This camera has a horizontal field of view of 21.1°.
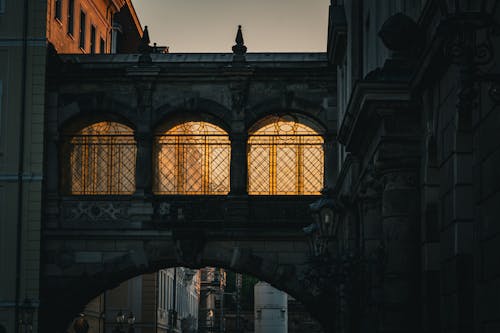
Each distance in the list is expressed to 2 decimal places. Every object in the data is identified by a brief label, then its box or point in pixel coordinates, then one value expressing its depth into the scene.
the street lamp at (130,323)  51.33
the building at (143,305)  59.50
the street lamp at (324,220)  25.92
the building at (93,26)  41.44
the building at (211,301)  112.06
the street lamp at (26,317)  38.09
